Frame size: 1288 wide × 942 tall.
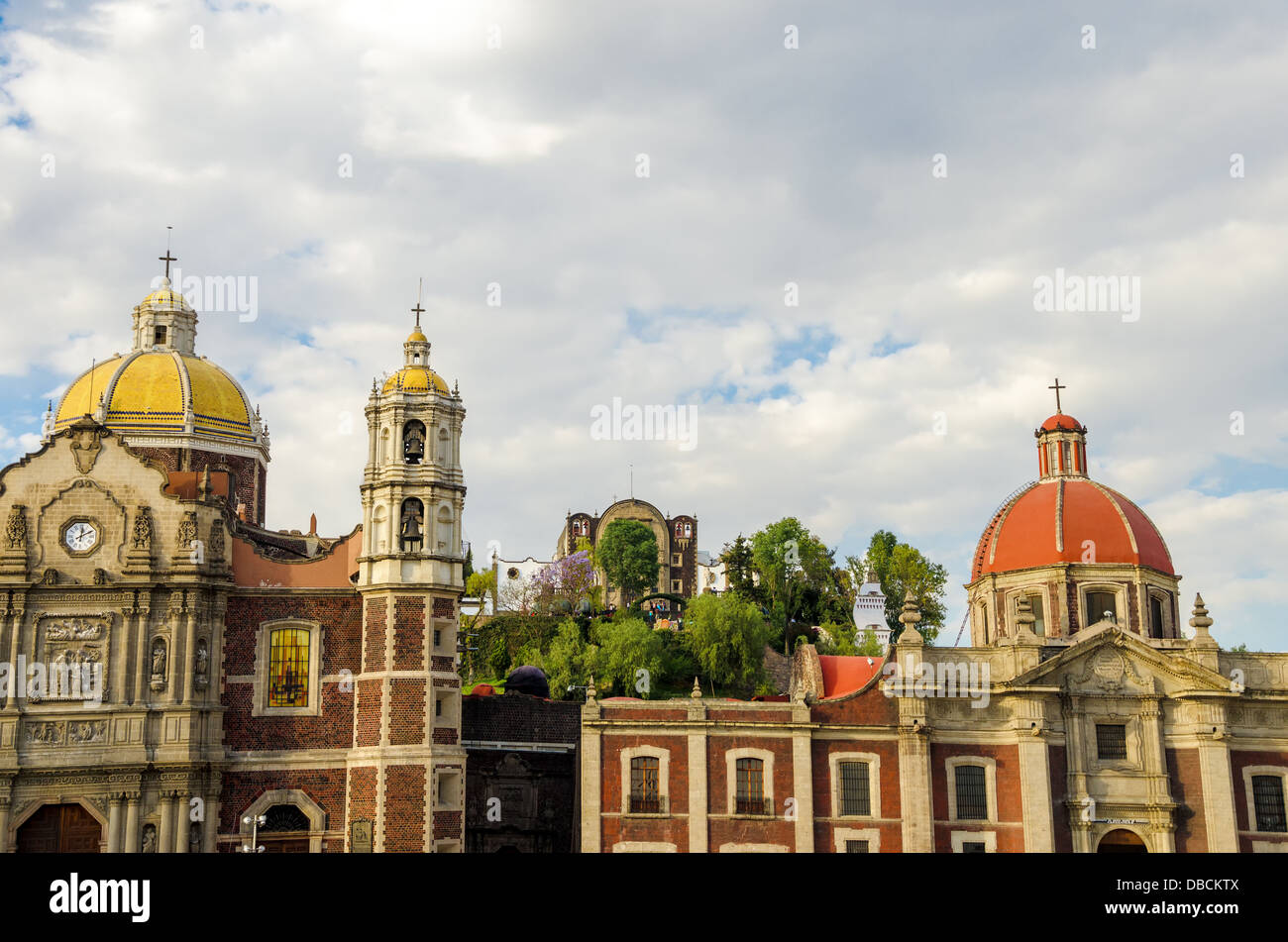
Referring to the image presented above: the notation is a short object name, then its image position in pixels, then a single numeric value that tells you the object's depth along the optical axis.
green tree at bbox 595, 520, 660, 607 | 102.81
